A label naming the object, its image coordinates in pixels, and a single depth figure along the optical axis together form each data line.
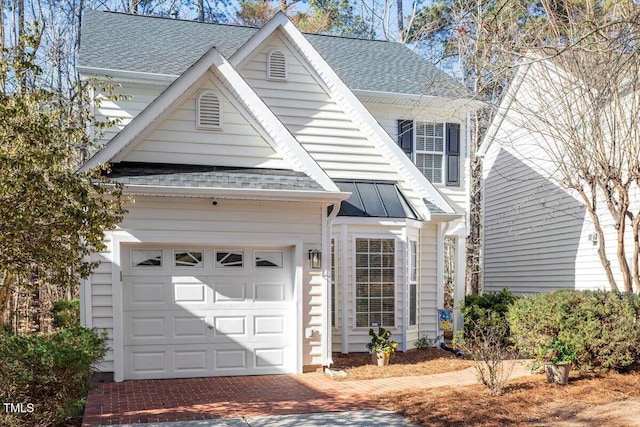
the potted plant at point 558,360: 8.79
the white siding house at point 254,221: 9.38
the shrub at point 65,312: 13.03
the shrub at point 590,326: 9.08
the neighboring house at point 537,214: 12.77
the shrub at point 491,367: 8.21
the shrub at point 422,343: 12.64
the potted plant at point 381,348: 10.74
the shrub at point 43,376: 5.94
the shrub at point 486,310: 12.69
